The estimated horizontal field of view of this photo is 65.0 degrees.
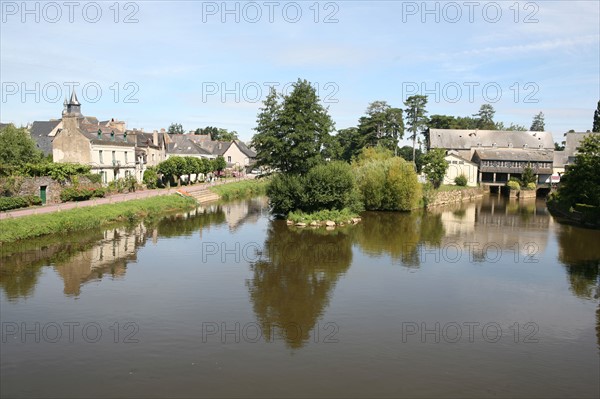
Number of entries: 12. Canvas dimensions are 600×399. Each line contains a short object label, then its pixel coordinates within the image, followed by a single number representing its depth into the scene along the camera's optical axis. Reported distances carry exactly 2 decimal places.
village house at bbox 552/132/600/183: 75.44
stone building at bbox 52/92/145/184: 47.94
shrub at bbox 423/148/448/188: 63.75
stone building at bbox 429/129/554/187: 73.25
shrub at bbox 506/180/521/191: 68.00
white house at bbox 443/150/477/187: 71.94
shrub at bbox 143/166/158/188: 55.78
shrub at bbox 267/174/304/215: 38.62
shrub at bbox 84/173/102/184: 43.54
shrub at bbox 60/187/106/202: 39.12
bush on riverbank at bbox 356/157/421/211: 45.91
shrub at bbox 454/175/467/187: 70.12
